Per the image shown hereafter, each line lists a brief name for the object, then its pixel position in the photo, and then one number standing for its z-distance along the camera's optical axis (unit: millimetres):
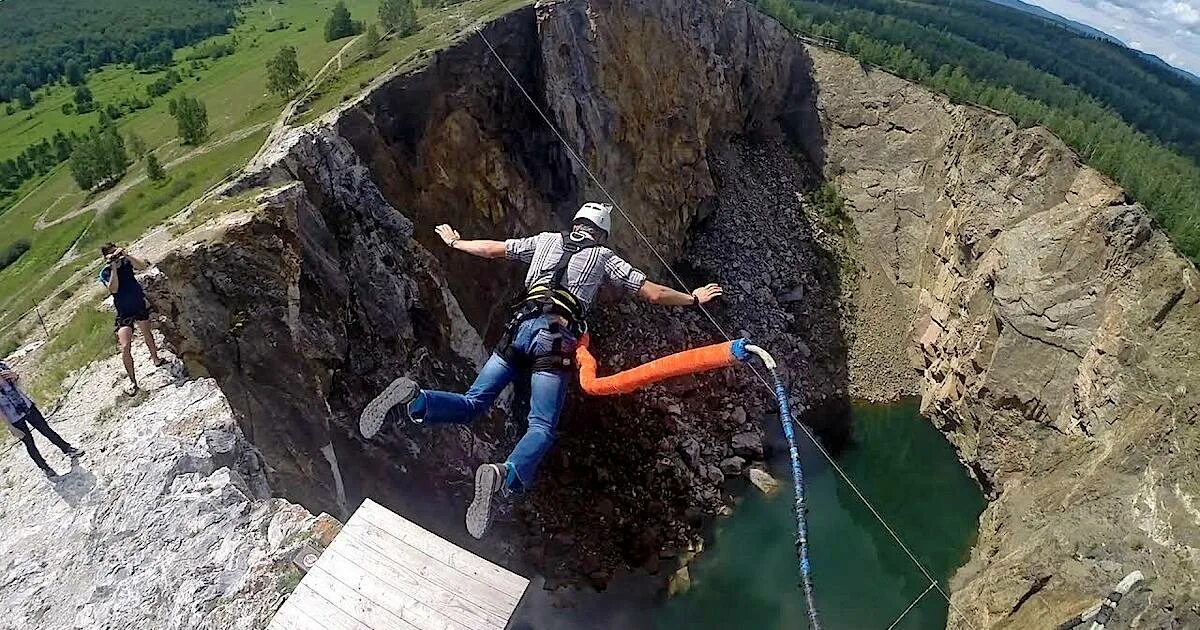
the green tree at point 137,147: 37031
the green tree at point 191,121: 30391
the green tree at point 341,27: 37812
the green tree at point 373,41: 23500
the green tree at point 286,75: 26703
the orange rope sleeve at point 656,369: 7525
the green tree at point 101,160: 35344
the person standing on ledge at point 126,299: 9555
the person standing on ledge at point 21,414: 8344
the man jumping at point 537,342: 7852
